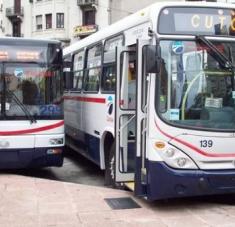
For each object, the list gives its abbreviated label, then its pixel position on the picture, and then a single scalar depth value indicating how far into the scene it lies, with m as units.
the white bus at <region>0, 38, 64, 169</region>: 9.59
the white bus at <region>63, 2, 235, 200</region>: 6.81
